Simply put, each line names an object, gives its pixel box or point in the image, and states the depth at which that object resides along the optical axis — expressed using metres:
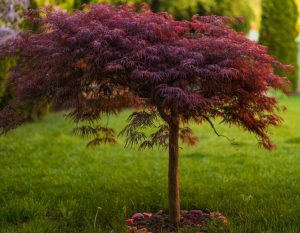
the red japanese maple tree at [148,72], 3.66
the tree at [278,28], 15.49
